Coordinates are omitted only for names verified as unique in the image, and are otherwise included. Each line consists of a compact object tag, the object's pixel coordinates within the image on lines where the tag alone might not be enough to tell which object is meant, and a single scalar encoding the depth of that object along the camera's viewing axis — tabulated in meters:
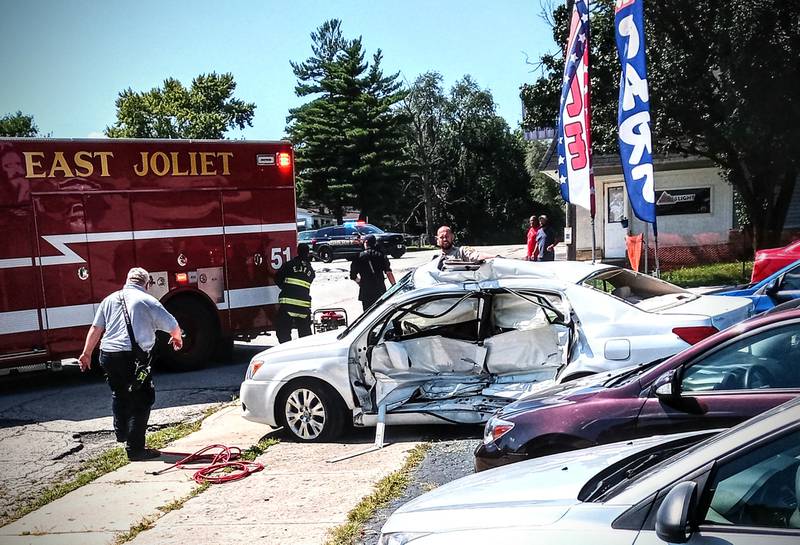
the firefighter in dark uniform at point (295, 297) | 11.24
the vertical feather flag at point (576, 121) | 12.72
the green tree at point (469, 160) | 53.25
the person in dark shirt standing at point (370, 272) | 11.34
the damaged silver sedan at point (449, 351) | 6.98
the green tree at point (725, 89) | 16.23
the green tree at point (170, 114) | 49.47
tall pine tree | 50.53
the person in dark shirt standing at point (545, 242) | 15.45
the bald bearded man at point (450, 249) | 9.26
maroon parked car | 4.23
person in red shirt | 15.84
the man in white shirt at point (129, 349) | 7.26
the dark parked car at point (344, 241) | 35.31
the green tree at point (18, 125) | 73.55
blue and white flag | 10.93
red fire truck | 10.28
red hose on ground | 6.61
